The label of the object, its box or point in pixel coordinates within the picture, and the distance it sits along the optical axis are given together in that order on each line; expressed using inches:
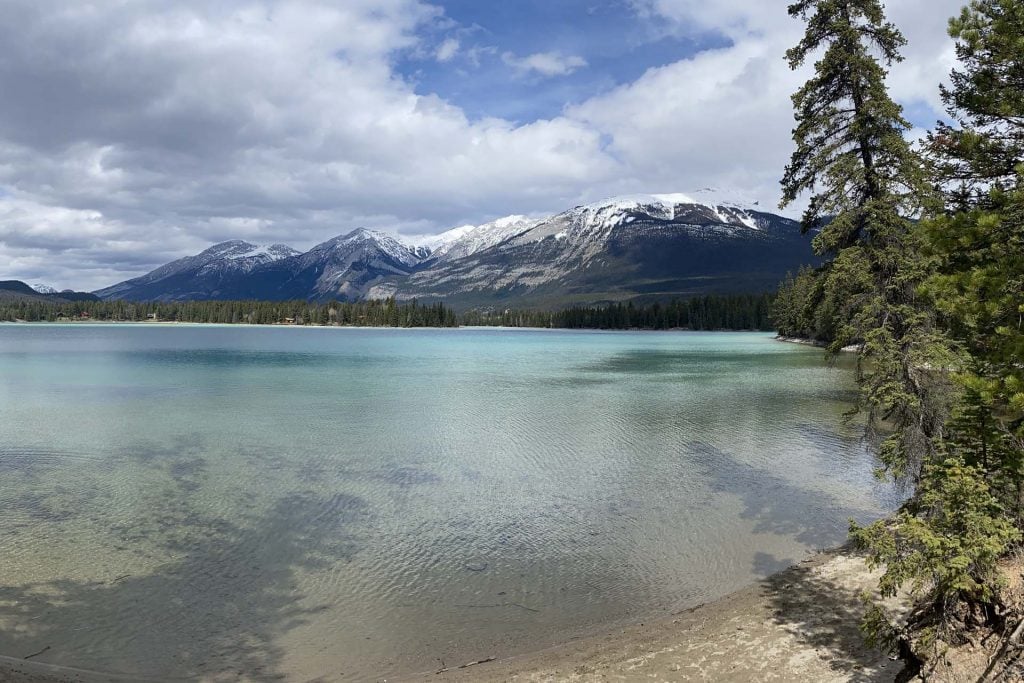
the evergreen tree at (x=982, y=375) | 310.5
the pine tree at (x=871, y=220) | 641.0
